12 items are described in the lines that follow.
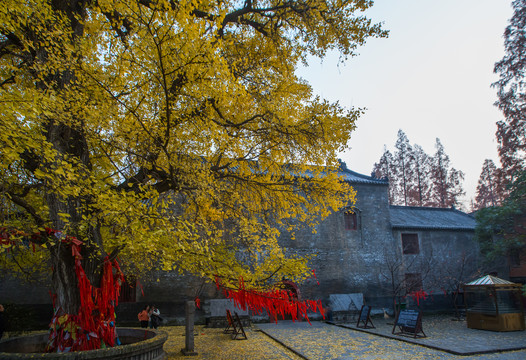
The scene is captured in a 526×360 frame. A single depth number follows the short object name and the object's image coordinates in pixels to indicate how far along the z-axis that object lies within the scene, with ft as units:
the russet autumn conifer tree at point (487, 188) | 118.42
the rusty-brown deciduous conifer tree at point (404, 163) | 117.39
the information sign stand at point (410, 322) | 39.17
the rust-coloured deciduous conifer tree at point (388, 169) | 119.24
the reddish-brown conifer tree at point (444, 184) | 111.45
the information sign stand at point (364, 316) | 47.80
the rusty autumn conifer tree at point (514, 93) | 60.64
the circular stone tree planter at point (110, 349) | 18.73
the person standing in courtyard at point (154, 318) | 45.66
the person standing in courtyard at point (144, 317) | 42.36
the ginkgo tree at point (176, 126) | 17.33
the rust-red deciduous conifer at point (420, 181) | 114.11
